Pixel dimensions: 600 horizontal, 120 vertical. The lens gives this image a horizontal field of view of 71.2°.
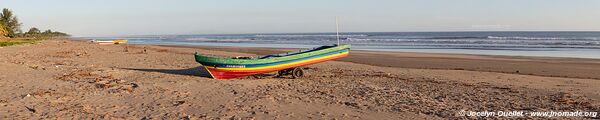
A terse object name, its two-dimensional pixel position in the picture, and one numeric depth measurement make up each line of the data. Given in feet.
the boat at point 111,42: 137.59
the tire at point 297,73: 39.58
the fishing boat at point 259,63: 36.55
